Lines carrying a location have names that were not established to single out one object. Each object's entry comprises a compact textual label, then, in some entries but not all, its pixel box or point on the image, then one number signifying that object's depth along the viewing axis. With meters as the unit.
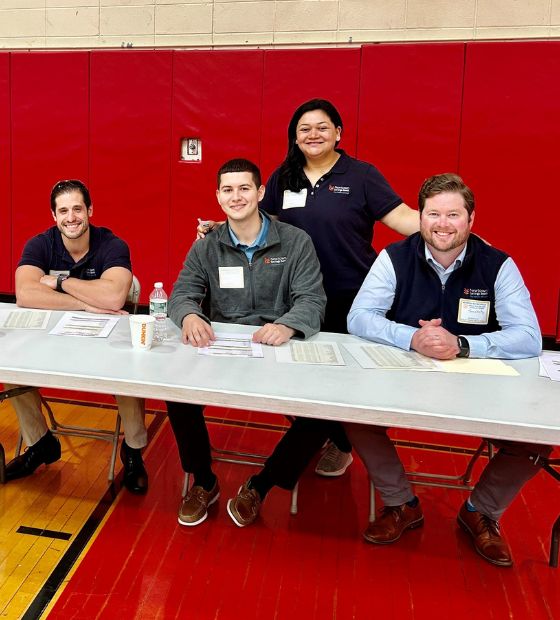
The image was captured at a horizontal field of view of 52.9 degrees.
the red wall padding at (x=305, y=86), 4.31
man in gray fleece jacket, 2.00
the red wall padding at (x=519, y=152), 4.07
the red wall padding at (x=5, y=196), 4.87
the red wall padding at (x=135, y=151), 4.62
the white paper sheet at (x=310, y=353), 1.70
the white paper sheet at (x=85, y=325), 1.93
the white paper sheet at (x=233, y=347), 1.75
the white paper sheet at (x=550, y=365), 1.65
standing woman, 2.36
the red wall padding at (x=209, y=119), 4.48
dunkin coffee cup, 1.75
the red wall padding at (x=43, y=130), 4.73
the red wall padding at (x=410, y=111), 4.18
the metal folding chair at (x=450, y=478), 2.29
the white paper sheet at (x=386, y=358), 1.68
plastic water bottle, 1.96
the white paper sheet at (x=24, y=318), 2.00
